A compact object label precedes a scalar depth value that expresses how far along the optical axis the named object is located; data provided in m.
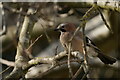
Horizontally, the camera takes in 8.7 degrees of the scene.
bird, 8.68
